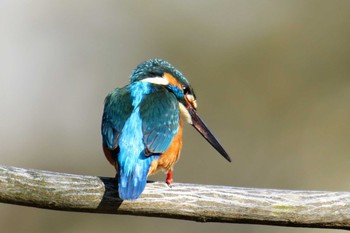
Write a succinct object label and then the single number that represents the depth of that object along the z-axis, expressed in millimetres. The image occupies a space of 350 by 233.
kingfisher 5312
